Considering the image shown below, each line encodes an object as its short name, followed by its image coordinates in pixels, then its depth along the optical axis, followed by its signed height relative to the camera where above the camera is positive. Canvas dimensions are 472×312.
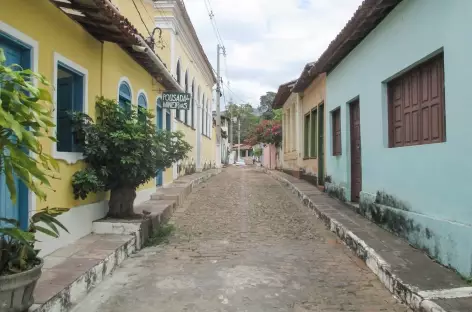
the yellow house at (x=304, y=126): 12.40 +1.34
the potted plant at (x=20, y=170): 2.55 -0.03
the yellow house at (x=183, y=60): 10.88 +3.77
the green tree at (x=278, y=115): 33.31 +3.87
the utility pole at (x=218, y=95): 29.31 +5.00
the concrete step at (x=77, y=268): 3.53 -1.10
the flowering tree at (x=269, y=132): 25.69 +1.93
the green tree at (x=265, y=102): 67.19 +10.24
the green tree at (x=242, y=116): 59.97 +7.46
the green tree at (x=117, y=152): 5.77 +0.17
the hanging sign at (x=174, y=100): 10.48 +1.62
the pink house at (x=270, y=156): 29.69 +0.47
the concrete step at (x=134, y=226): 6.10 -0.96
